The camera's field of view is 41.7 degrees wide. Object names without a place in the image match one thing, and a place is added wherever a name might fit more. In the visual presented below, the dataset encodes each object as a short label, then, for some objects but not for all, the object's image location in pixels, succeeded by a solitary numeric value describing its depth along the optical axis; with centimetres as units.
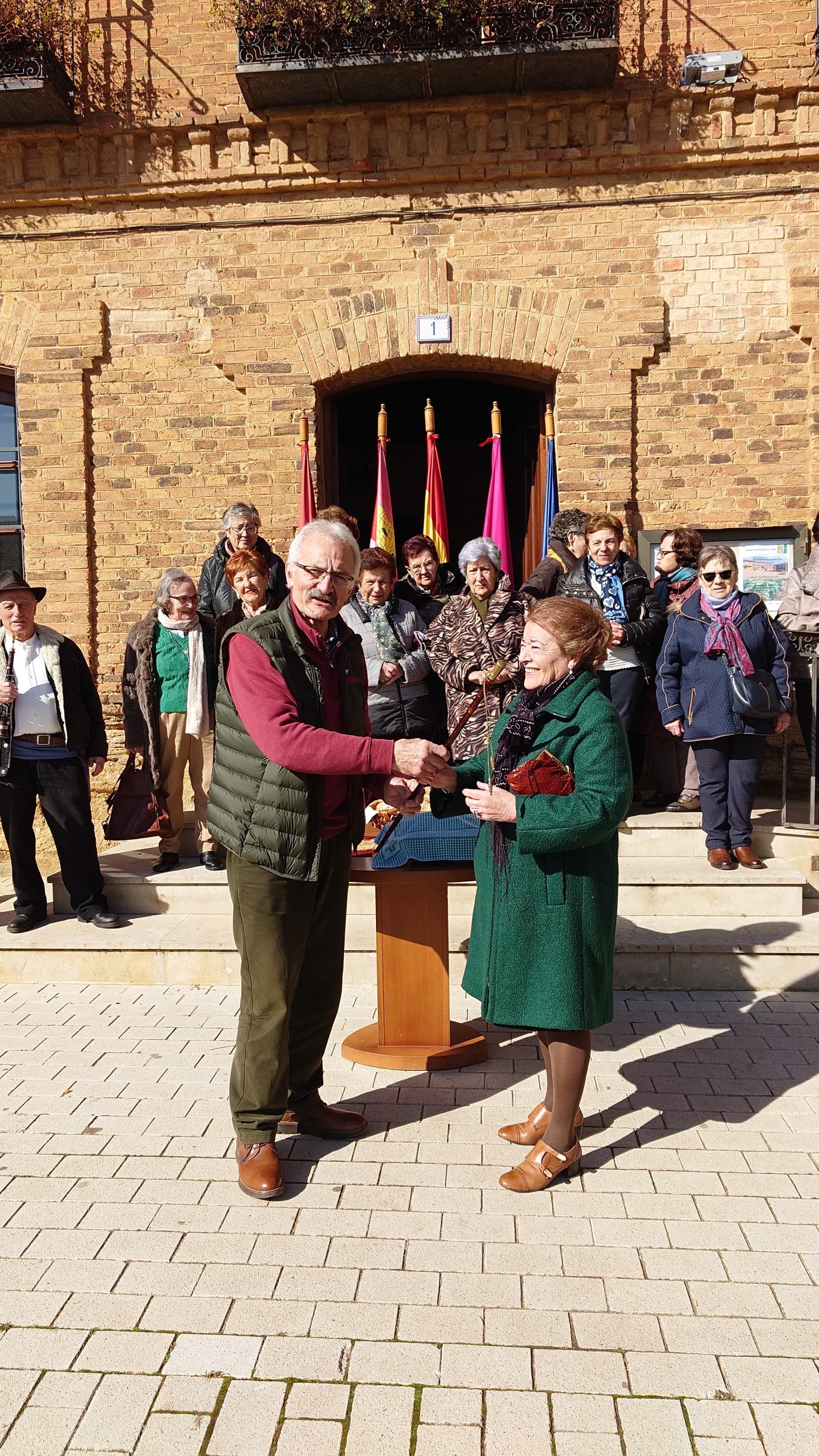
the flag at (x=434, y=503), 811
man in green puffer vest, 337
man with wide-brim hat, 596
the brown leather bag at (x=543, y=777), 331
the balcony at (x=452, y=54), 741
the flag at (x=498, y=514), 815
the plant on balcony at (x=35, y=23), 786
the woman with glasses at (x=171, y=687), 637
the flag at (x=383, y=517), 816
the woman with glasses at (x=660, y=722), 693
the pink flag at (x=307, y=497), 802
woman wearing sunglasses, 609
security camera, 770
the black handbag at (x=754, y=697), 600
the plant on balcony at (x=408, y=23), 743
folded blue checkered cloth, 431
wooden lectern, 447
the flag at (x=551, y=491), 801
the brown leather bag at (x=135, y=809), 633
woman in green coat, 328
